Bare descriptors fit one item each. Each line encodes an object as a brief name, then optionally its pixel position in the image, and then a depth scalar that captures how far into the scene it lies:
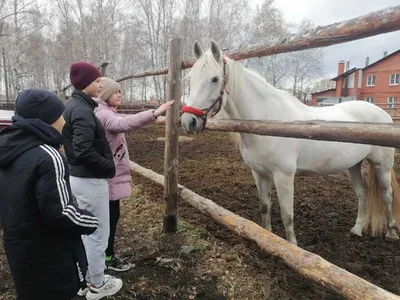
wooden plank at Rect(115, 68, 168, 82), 3.63
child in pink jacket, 2.35
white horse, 2.68
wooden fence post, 3.10
